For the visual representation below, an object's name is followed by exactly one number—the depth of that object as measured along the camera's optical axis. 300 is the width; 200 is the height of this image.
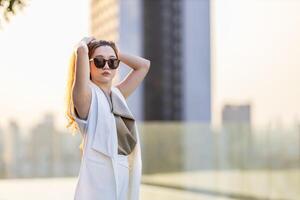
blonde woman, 3.91
